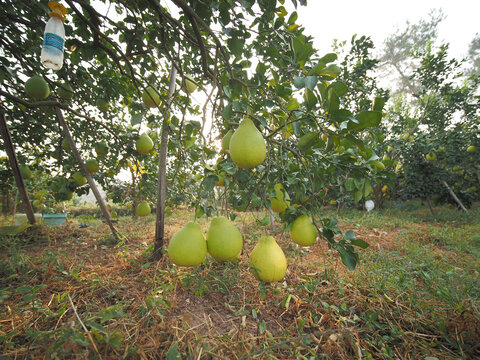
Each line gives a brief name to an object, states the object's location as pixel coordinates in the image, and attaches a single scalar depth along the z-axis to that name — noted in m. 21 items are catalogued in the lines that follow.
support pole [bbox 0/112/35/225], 2.46
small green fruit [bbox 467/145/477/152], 5.48
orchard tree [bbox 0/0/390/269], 0.93
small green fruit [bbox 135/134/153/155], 2.29
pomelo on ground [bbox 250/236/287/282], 1.06
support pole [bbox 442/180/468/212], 5.21
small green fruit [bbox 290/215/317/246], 1.10
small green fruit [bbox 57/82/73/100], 2.36
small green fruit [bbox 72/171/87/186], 2.47
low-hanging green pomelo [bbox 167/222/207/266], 1.06
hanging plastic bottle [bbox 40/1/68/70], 1.25
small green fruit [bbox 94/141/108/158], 2.55
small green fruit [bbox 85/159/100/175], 2.60
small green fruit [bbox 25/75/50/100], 1.96
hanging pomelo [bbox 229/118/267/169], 0.94
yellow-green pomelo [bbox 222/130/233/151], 1.26
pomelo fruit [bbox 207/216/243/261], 1.06
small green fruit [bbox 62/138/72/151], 2.69
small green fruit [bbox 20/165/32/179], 2.99
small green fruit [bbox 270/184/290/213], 1.11
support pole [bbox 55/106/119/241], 2.46
